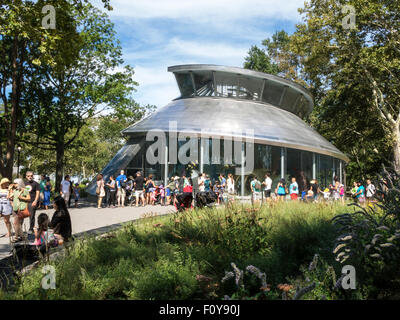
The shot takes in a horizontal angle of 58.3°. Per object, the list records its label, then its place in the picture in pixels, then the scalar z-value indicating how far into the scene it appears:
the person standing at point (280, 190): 17.38
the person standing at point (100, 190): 18.20
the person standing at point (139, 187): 18.56
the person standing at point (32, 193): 10.38
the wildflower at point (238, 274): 3.59
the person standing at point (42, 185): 16.30
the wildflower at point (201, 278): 4.25
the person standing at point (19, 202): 9.40
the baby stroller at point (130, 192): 20.34
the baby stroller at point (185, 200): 10.63
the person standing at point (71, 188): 17.89
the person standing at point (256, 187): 16.93
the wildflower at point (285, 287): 3.65
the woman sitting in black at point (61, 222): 7.41
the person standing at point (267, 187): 18.77
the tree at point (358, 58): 24.98
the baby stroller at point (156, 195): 20.38
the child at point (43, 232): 7.06
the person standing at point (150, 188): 20.23
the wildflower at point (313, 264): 3.78
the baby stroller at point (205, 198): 10.51
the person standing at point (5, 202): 9.55
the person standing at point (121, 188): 19.03
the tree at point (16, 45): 13.80
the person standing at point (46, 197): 16.94
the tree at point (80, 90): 22.59
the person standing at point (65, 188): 17.02
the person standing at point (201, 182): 17.52
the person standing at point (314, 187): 18.84
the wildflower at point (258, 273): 3.61
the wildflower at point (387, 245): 4.02
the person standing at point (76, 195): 18.95
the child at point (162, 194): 20.59
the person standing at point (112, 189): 19.02
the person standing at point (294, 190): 17.00
